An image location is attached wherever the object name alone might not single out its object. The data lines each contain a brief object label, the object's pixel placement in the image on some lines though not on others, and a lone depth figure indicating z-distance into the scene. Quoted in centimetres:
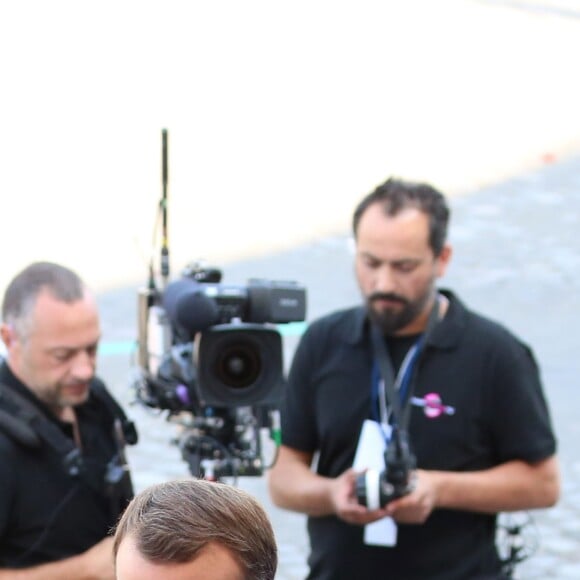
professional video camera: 809
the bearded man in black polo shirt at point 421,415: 787
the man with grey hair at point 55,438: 738
